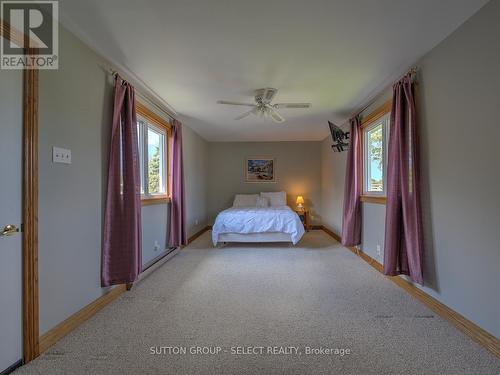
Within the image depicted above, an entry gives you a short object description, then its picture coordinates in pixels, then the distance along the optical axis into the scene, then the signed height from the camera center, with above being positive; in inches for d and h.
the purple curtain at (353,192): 147.6 -4.5
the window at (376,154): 123.7 +17.6
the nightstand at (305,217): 234.7 -30.8
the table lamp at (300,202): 238.8 -17.1
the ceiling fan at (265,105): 118.5 +41.0
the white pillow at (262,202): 231.1 -16.6
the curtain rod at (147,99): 93.2 +42.6
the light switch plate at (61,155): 68.4 +8.0
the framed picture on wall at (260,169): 254.7 +15.8
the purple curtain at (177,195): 149.4 -6.9
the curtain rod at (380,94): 92.4 +44.5
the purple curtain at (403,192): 87.9 -2.7
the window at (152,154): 126.1 +17.1
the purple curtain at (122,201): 88.6 -6.5
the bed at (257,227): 170.4 -29.4
